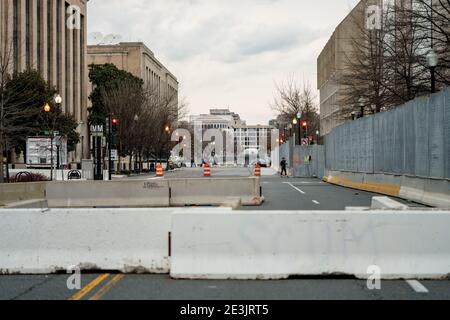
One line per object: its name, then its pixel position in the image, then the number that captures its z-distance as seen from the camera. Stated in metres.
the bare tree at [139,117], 61.94
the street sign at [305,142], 55.38
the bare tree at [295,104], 81.68
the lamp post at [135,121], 58.76
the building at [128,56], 121.00
